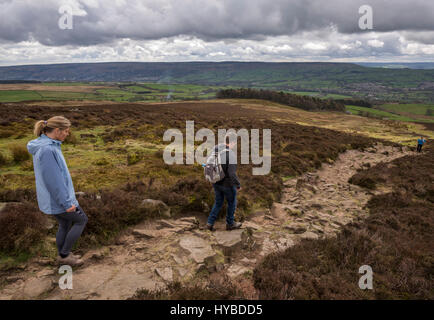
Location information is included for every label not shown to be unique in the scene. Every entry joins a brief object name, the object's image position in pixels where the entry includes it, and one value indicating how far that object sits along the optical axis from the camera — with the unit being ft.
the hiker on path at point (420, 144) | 83.76
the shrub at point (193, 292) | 12.76
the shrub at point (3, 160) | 34.35
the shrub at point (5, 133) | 49.69
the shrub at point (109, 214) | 18.33
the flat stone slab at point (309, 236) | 21.85
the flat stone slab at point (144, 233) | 19.57
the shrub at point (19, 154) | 35.58
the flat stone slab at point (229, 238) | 19.30
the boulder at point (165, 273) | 14.94
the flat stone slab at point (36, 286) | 13.01
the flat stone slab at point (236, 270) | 16.00
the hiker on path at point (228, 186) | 20.03
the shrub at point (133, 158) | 39.65
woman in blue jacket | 12.62
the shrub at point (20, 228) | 15.55
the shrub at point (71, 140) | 48.81
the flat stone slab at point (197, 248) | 17.33
